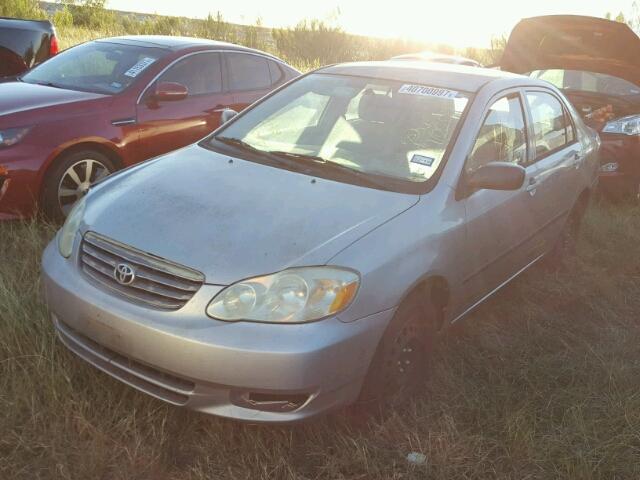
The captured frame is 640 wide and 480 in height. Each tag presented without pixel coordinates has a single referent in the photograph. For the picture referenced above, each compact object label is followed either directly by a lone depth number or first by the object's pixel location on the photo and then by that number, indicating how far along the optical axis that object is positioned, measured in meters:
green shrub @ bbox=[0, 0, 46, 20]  16.80
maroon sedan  4.72
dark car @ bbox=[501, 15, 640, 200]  6.86
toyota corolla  2.51
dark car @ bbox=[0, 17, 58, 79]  7.49
